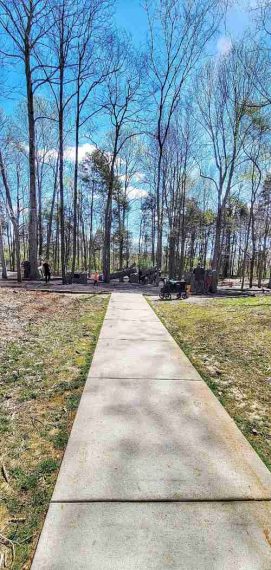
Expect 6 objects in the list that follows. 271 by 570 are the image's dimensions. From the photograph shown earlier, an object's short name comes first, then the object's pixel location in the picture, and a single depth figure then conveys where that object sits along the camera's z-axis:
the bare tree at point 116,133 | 20.28
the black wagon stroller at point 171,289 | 12.79
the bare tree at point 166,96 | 16.81
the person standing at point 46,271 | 18.23
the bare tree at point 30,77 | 15.84
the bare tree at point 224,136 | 16.75
